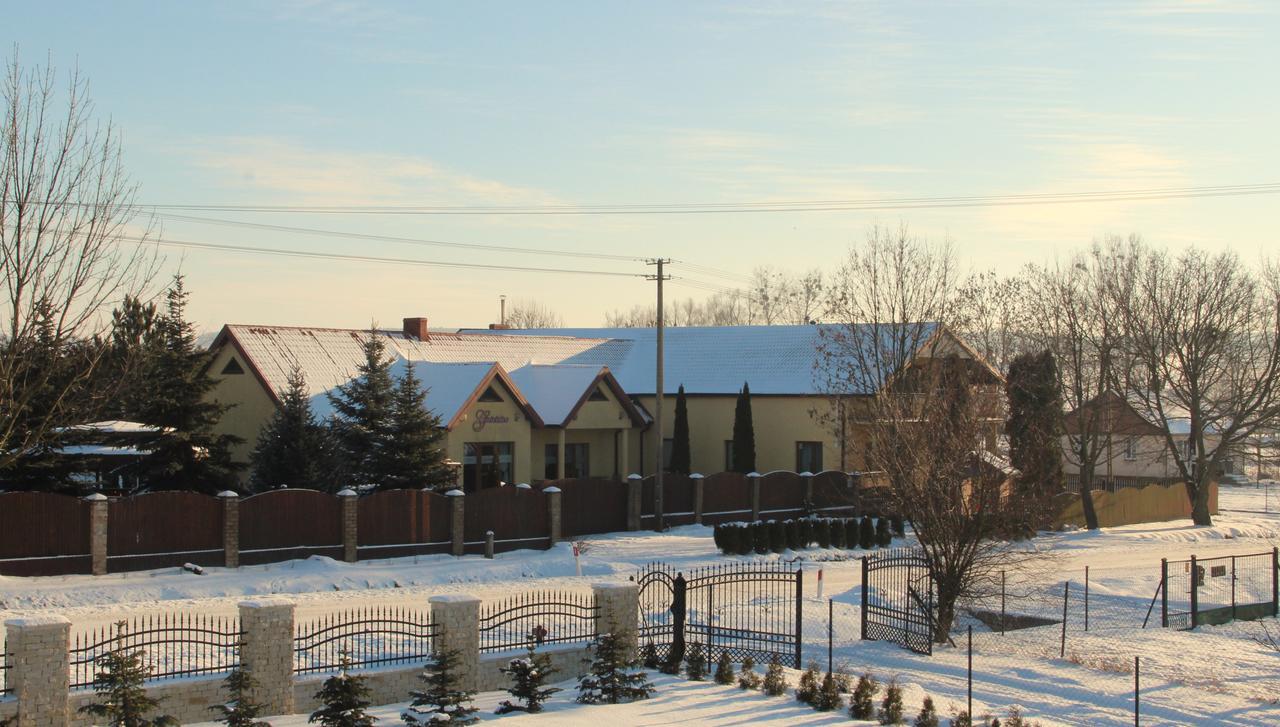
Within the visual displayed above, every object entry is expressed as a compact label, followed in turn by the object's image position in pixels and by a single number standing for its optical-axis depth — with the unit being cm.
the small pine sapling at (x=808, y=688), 1695
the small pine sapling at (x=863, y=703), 1645
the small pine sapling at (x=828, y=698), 1675
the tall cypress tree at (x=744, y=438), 4522
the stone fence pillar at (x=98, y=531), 2530
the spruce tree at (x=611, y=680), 1669
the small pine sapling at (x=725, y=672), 1812
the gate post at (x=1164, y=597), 2647
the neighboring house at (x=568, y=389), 3694
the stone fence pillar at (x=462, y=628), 1672
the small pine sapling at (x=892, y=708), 1622
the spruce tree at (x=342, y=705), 1403
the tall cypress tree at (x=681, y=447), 4625
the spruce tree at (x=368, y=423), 3164
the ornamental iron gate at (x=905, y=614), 2227
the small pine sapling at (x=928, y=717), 1568
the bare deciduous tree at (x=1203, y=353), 4616
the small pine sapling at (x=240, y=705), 1355
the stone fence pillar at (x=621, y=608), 1834
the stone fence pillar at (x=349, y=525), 2855
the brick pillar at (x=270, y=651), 1541
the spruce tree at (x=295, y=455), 3117
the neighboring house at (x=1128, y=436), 4625
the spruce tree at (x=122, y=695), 1321
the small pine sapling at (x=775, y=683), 1745
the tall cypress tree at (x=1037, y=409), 4156
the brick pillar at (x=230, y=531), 2695
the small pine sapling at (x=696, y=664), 1848
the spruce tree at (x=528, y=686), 1603
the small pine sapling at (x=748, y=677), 1782
